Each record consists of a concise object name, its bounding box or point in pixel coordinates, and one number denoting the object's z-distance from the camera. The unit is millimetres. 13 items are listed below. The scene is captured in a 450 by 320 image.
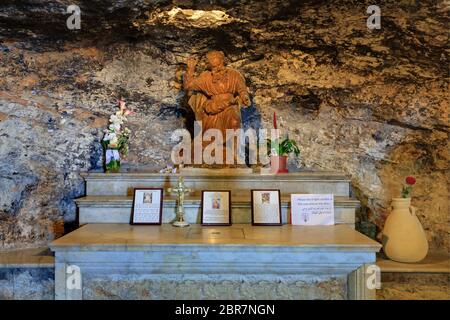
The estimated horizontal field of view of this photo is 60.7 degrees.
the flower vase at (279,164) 3352
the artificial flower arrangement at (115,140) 3441
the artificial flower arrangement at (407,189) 2997
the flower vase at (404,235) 2893
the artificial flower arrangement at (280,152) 3352
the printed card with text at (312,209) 2908
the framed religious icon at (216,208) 2926
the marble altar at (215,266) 2365
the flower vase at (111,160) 3438
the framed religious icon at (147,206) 2945
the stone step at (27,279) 2803
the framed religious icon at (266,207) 2902
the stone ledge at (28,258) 2793
